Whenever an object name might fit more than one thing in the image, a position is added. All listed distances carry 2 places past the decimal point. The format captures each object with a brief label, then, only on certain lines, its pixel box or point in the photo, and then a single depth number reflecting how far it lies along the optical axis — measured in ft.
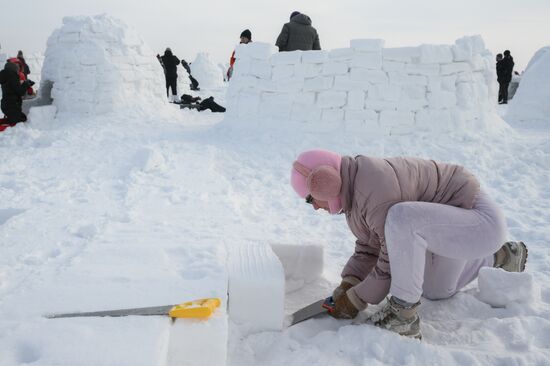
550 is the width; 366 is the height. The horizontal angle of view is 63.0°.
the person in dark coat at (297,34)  22.24
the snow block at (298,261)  8.02
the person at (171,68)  38.64
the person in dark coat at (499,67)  40.55
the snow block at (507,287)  6.84
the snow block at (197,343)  4.72
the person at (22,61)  39.50
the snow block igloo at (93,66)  25.55
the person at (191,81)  59.06
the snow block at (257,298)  6.30
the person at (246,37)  24.51
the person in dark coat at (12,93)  23.97
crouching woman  5.92
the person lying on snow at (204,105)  33.73
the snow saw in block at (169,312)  5.15
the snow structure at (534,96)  31.50
